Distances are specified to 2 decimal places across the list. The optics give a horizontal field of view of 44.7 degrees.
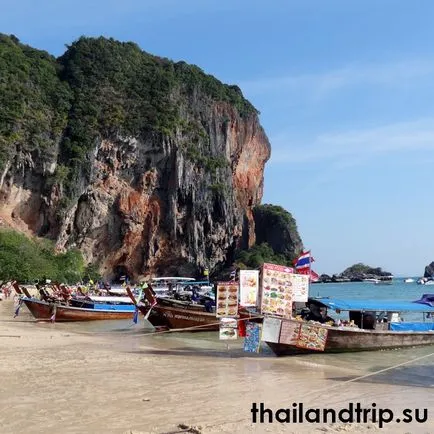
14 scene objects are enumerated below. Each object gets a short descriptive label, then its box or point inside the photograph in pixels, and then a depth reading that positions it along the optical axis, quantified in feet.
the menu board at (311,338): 47.06
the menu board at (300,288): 45.66
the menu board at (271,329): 45.78
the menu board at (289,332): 46.21
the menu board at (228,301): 44.65
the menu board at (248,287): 43.39
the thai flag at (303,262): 53.06
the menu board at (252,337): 45.47
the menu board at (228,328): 45.57
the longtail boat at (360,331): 47.16
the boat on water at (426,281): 385.38
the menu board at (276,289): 43.60
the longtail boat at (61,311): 85.10
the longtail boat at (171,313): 68.08
